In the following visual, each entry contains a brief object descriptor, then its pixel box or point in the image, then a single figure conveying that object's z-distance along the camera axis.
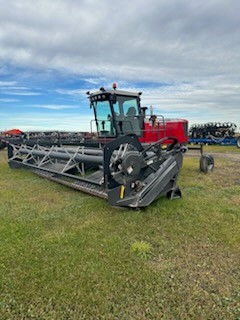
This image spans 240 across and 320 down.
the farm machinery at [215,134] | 22.38
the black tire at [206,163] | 8.79
